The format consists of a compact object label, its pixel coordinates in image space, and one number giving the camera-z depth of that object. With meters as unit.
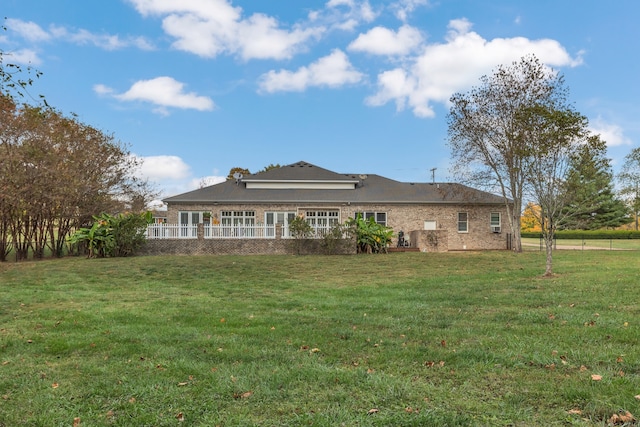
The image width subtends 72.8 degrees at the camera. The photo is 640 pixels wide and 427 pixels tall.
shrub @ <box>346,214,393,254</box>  21.58
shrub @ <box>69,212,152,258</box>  19.98
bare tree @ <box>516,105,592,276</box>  10.70
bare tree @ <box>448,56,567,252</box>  20.66
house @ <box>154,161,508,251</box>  25.79
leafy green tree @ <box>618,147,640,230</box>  35.16
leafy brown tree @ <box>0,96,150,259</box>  18.39
